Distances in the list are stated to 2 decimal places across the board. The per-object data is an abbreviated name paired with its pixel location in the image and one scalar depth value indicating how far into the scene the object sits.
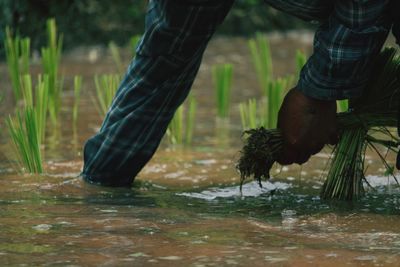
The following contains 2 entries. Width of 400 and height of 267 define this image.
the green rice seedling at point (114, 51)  7.02
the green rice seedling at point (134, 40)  6.17
